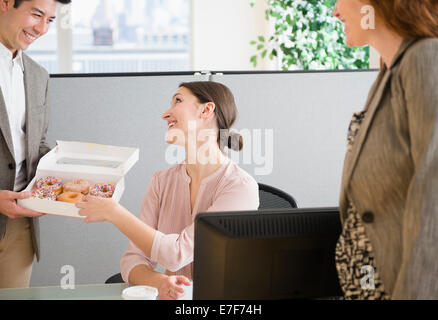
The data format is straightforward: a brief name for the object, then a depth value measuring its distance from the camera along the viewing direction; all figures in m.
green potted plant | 3.51
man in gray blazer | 1.83
